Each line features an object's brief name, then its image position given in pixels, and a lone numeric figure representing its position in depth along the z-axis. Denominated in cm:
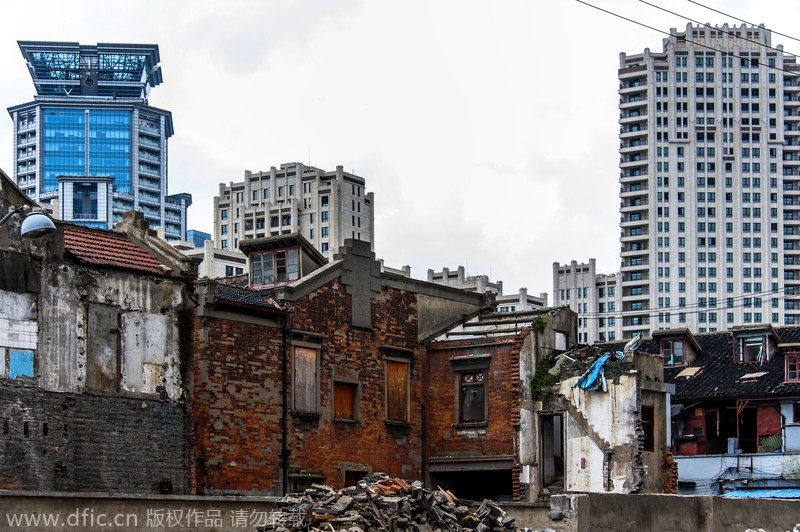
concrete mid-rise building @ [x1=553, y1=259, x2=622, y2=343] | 16638
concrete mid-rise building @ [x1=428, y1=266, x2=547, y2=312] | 15395
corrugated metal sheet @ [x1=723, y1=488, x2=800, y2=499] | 4706
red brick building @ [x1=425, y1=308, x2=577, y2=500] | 3900
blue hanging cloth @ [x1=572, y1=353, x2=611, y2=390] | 3825
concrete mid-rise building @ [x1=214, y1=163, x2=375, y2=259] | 17538
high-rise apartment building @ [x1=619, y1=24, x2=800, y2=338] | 16312
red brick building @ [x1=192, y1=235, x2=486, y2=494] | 3369
